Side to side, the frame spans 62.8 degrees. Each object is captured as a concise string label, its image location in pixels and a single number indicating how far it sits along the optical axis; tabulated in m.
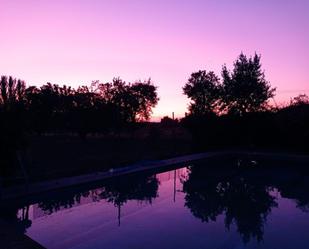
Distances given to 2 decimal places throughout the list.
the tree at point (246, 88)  18.06
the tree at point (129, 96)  22.01
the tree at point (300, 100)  16.79
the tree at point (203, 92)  19.55
